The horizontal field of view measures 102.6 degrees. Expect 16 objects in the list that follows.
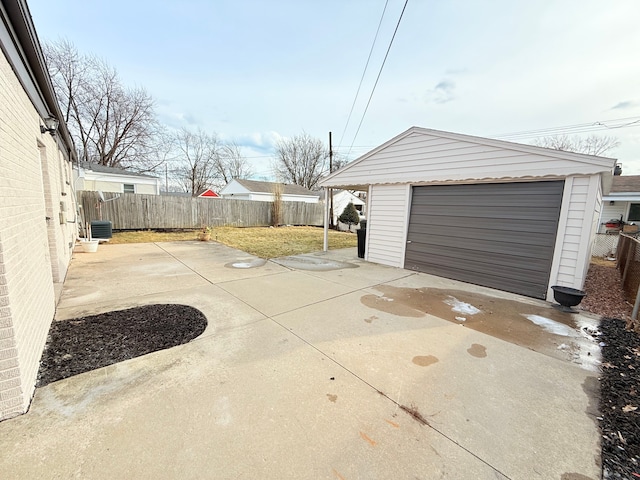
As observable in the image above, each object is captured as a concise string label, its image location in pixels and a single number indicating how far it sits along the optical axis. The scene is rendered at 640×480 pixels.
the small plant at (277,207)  17.06
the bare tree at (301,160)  32.12
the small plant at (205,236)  10.62
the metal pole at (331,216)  19.86
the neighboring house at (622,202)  11.53
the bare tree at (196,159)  28.41
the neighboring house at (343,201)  25.94
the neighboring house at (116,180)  15.39
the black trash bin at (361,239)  7.88
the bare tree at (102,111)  16.89
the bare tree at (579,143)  22.16
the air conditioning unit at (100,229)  9.27
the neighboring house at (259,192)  22.88
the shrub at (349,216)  19.00
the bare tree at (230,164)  31.81
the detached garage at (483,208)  4.36
